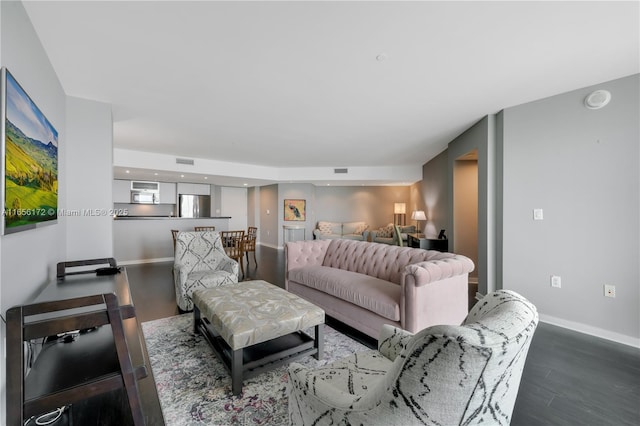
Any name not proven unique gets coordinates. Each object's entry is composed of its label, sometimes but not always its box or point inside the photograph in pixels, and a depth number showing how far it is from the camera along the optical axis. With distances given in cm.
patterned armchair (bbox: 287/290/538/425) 63
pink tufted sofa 225
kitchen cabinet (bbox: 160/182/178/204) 769
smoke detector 260
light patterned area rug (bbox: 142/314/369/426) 158
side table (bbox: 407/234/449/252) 502
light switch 304
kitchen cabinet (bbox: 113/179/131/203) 708
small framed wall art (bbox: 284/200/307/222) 850
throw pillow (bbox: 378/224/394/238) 834
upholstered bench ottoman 178
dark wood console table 106
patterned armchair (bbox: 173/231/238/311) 319
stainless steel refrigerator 805
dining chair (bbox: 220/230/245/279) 521
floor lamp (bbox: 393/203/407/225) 913
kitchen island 592
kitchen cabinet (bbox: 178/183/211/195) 796
